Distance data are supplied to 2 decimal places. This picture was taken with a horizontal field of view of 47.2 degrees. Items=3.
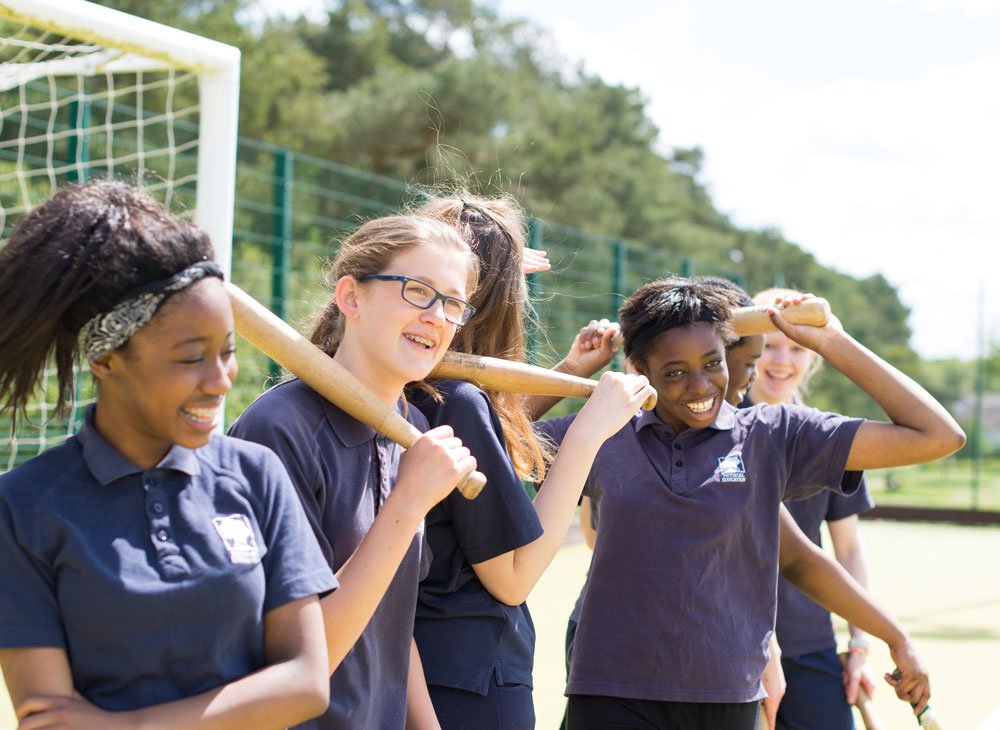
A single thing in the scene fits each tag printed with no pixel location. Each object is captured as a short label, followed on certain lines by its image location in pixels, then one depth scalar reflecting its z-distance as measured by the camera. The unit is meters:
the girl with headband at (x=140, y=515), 1.48
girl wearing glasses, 1.93
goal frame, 3.98
